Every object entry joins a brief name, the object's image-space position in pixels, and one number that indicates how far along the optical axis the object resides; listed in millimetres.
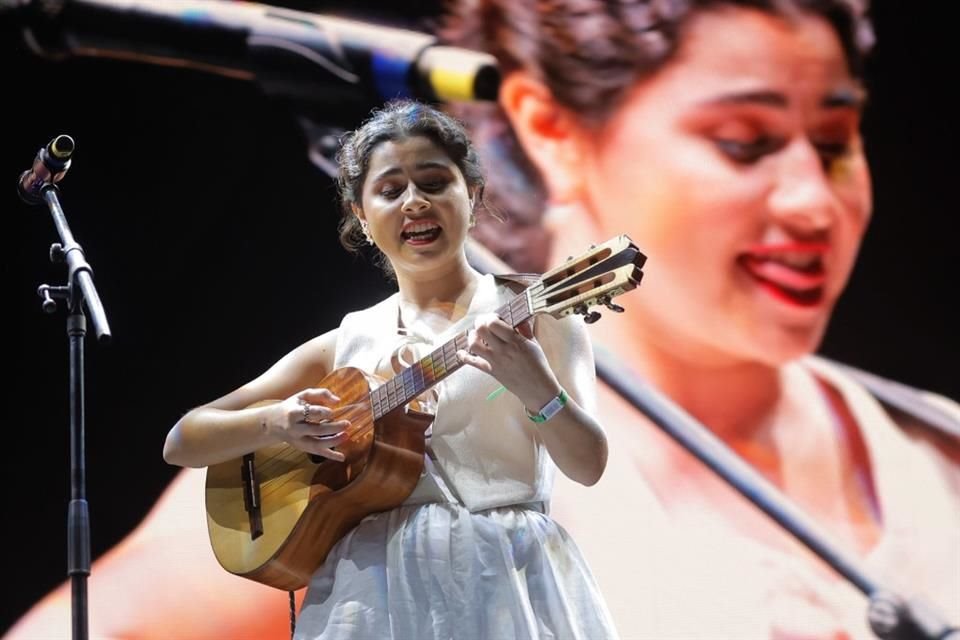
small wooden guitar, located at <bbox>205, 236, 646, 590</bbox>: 3699
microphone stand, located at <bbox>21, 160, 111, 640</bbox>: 4184
